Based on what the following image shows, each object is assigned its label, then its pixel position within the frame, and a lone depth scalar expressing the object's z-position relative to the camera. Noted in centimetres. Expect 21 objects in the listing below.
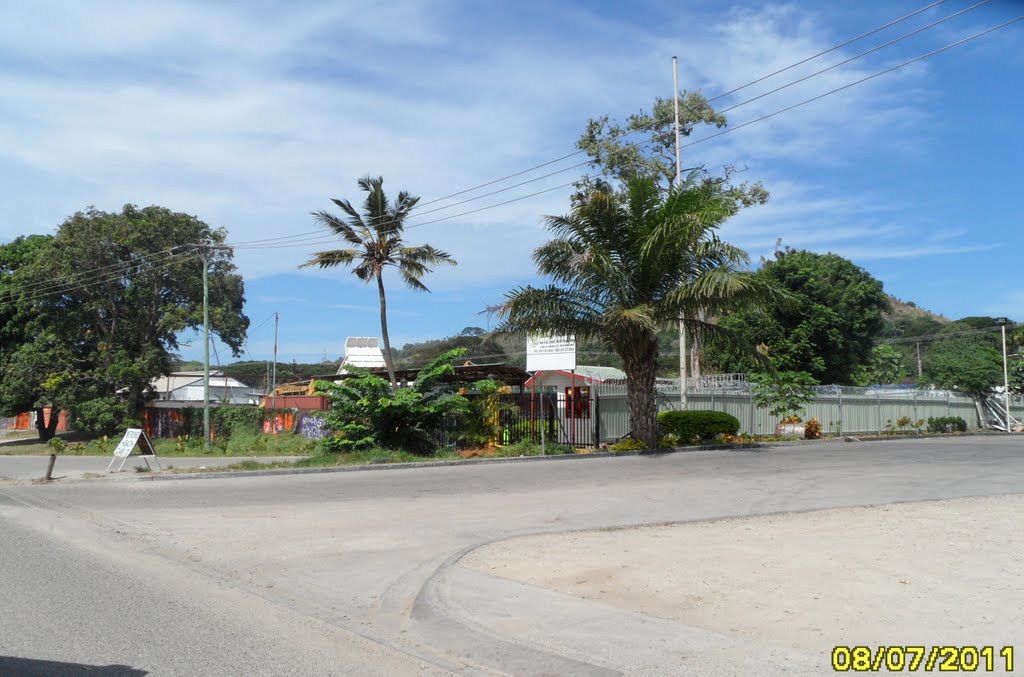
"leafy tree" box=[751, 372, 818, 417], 3088
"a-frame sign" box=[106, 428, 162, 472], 2056
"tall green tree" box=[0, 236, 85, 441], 3941
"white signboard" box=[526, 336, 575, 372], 2212
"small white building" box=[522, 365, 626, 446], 2519
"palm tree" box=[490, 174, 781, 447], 2092
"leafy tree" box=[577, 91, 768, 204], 3853
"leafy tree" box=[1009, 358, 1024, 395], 5009
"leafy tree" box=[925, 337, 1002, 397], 4100
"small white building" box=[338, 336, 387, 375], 4512
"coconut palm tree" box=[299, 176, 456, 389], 2562
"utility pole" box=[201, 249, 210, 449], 3341
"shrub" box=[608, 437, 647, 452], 2278
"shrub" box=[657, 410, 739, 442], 2489
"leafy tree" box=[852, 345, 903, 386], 6869
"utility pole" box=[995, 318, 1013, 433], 4100
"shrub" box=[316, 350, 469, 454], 2177
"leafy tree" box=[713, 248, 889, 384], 4316
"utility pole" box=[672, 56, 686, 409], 2895
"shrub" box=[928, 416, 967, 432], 3587
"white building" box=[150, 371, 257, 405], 5237
